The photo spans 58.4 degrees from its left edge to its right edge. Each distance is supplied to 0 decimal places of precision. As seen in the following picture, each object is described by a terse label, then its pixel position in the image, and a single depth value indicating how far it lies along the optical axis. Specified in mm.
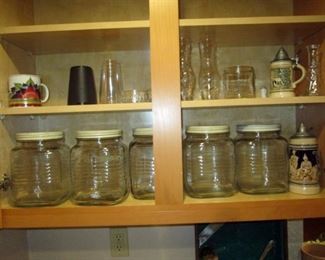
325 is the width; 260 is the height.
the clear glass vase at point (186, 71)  1047
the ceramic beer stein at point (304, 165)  947
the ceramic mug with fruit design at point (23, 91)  921
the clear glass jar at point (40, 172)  978
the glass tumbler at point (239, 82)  1064
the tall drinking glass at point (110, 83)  1045
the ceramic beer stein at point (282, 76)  951
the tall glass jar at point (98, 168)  1006
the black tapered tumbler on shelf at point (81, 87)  964
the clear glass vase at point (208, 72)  1066
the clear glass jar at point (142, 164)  1016
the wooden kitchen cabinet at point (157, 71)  887
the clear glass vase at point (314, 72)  1001
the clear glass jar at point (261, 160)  1023
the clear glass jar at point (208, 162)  1008
